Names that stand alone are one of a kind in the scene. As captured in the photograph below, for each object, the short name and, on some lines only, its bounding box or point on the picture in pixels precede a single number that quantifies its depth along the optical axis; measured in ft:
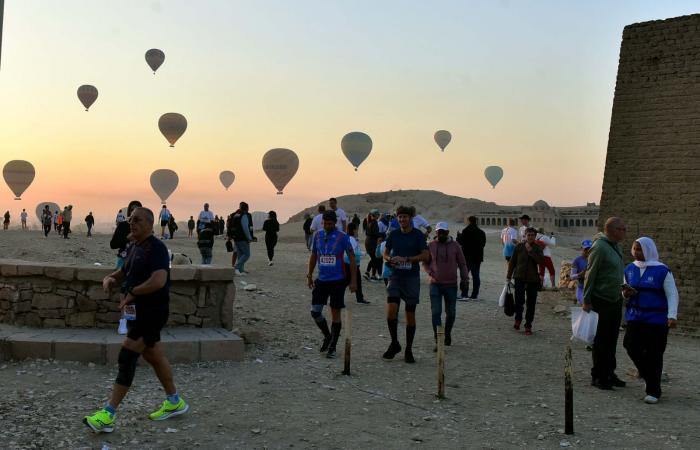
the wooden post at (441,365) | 21.18
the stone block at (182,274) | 27.09
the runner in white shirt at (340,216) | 49.24
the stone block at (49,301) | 26.58
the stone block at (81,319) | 26.68
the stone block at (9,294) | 26.84
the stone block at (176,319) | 27.68
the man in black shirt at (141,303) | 16.90
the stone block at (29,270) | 26.37
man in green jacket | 23.79
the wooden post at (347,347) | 23.89
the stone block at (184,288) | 27.61
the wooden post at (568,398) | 18.12
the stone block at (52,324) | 26.71
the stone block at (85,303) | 26.66
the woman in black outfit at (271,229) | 61.05
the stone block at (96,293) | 26.66
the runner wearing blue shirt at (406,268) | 27.04
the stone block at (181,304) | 27.71
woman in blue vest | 22.49
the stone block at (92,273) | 26.21
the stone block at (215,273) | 27.61
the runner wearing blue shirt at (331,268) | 27.12
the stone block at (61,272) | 26.25
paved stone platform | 23.90
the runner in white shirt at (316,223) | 51.02
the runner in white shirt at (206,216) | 59.10
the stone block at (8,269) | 26.66
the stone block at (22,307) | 26.76
